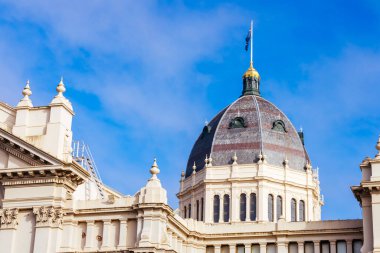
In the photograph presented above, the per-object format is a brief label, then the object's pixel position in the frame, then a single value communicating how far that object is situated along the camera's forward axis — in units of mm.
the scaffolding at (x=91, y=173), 70312
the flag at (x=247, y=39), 108125
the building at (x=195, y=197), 55469
